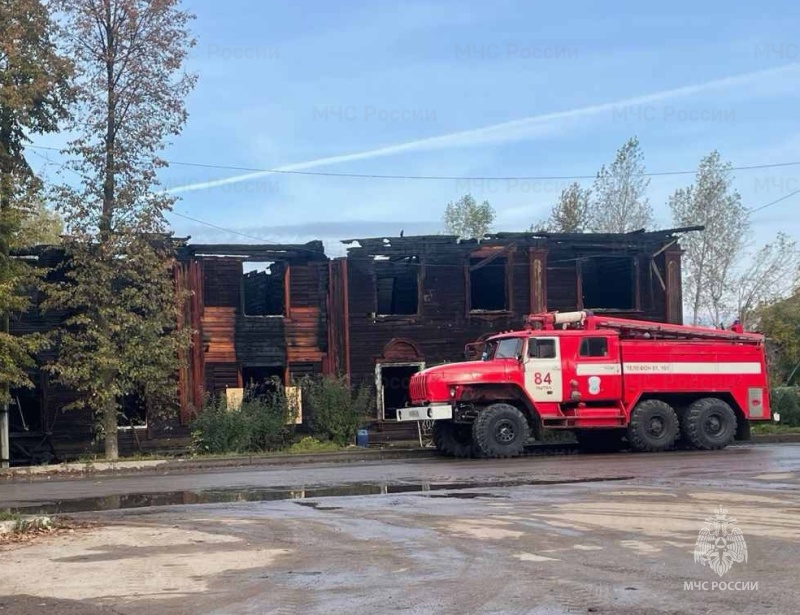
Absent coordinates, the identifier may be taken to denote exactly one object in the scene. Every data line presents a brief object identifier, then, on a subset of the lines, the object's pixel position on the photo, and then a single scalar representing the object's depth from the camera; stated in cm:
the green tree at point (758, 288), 4822
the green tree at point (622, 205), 5191
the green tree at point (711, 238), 4844
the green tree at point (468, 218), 6141
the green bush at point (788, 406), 3164
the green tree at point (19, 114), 2272
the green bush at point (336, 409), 2809
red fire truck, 2272
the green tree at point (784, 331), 4147
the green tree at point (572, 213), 5475
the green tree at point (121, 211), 2431
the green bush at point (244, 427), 2627
